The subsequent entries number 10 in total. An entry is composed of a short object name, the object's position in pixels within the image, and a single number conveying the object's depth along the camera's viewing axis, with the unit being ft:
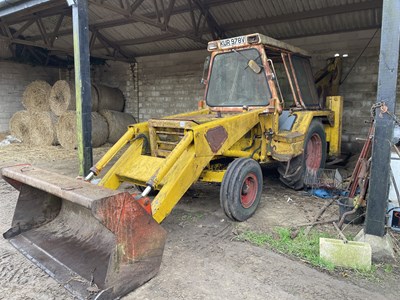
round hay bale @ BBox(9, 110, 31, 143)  32.94
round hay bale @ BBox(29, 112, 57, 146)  31.48
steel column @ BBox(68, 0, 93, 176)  14.35
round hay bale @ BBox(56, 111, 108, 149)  30.09
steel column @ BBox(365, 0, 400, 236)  8.73
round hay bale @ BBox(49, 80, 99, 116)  30.91
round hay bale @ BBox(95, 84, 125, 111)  34.88
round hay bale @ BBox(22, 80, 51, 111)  32.89
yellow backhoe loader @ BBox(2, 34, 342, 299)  7.50
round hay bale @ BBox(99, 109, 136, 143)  33.40
